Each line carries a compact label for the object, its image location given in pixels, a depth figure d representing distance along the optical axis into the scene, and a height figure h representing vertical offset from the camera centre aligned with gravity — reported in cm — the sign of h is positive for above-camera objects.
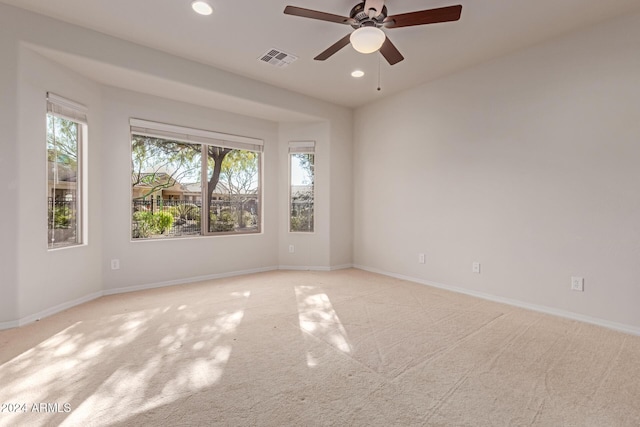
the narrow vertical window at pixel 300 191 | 520 +32
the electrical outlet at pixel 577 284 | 293 -71
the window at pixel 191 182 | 405 +41
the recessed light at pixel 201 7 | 259 +176
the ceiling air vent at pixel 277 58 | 341 +176
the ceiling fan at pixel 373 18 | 221 +146
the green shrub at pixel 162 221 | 417 -16
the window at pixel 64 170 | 309 +42
